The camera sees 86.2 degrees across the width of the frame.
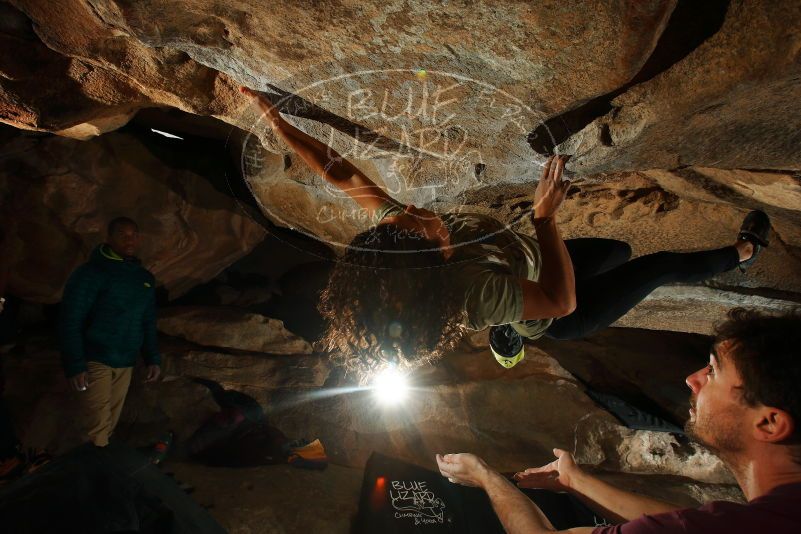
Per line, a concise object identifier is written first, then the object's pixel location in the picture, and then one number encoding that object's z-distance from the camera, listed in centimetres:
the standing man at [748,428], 117
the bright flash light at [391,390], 523
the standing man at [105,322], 317
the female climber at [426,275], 178
